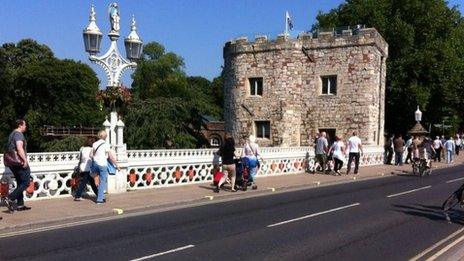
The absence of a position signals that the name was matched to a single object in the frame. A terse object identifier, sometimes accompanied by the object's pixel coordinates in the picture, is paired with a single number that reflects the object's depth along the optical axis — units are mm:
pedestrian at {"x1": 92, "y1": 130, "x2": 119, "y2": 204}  13011
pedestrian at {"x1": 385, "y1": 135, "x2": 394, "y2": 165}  31581
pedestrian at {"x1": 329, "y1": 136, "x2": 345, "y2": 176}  23391
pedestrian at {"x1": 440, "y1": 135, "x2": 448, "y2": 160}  36719
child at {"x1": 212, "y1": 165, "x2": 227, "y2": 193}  15945
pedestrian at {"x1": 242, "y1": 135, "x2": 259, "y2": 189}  17125
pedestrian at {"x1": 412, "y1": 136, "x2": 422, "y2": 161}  24875
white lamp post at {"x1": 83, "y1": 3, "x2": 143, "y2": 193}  14828
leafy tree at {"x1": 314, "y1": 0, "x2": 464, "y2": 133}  42500
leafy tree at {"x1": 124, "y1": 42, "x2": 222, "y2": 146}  27359
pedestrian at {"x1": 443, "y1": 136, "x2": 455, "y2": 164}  34188
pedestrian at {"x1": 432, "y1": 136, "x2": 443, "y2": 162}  35506
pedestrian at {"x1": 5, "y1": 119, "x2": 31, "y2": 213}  11102
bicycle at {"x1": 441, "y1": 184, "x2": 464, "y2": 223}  11242
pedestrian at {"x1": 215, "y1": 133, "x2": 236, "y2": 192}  15953
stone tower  31734
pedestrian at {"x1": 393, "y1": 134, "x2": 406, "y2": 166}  30359
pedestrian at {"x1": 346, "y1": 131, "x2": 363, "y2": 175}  24203
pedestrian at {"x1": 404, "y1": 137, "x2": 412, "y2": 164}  31584
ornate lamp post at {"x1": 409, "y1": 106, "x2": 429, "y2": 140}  35812
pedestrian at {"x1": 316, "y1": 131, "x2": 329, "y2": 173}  23516
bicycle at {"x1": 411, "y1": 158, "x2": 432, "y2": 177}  24219
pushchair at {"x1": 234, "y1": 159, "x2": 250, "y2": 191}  17000
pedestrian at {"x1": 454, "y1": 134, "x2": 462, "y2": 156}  46181
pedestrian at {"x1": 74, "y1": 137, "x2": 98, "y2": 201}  13328
